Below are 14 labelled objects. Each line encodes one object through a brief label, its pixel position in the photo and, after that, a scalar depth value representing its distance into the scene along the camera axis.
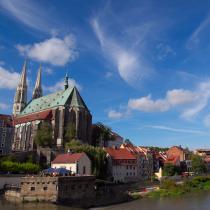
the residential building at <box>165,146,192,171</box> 78.27
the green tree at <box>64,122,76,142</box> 74.89
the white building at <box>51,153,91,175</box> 46.23
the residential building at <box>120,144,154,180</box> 66.43
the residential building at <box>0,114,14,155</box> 62.49
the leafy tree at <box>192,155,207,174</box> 80.77
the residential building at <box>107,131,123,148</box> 89.27
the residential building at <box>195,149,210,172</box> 97.33
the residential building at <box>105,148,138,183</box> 59.11
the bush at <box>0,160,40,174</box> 45.40
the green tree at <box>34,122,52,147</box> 69.04
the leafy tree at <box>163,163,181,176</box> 67.52
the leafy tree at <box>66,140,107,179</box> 50.89
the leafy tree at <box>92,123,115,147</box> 82.57
